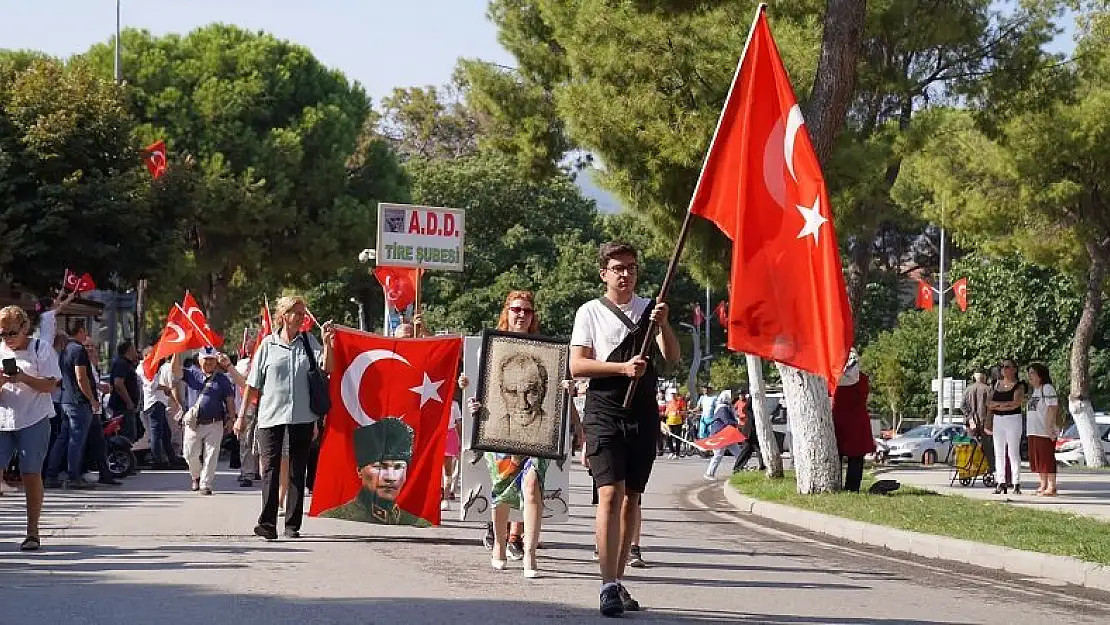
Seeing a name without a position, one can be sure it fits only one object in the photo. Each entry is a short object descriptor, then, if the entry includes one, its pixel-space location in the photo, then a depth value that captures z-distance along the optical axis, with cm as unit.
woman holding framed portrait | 1098
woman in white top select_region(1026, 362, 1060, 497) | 2247
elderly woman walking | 1297
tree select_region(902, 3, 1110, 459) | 3131
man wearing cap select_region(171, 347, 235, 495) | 1936
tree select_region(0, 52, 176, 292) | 3369
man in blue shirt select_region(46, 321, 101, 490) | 1833
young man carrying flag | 916
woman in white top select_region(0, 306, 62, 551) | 1188
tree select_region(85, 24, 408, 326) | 5044
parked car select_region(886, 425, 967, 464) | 4256
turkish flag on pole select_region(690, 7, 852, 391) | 964
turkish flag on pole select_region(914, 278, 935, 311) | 5701
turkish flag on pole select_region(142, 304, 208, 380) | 2455
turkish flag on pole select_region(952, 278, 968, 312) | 5144
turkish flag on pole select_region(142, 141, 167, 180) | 3972
